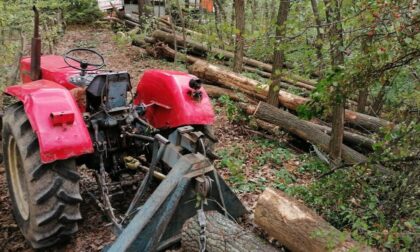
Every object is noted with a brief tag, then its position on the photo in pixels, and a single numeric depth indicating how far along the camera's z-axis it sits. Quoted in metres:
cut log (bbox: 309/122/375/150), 6.51
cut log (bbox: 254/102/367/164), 6.32
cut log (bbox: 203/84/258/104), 8.51
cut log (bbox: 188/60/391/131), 7.22
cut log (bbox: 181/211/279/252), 3.07
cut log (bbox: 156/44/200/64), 11.85
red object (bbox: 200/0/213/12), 22.21
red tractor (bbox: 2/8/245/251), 3.00
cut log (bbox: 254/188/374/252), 3.29
